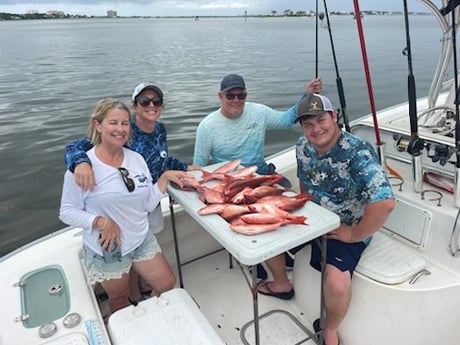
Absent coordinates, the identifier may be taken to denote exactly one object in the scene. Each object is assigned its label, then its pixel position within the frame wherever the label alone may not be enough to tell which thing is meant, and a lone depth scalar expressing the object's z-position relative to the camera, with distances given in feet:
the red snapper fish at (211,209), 6.12
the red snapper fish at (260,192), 6.40
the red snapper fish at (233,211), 5.97
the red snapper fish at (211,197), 6.42
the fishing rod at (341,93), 9.95
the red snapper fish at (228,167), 7.94
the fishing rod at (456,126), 7.29
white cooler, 5.46
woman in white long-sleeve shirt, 6.57
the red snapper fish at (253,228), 5.46
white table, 5.05
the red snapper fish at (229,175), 7.31
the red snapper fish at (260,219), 5.64
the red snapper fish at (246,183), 6.62
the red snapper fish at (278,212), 5.63
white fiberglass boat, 5.90
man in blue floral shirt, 6.57
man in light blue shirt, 9.68
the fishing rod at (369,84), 8.50
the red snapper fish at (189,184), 7.20
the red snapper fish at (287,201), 6.17
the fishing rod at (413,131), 7.94
